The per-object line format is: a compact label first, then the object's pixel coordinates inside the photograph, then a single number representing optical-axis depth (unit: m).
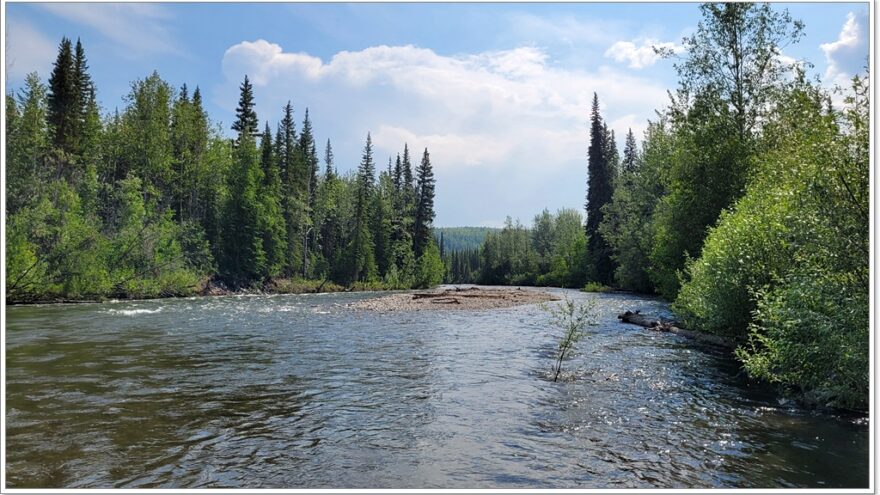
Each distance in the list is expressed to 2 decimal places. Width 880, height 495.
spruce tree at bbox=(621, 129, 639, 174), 90.44
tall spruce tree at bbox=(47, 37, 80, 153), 49.66
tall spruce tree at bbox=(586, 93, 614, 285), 75.05
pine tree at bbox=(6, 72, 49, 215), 38.56
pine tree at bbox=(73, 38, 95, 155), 52.16
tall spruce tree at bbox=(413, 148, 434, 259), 90.00
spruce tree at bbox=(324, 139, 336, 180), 106.86
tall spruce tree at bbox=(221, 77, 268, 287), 62.44
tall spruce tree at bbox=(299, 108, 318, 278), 76.11
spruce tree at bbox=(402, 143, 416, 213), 98.36
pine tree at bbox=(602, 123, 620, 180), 80.00
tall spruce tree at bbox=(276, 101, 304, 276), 74.50
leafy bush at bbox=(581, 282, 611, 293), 66.14
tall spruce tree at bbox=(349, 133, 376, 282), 72.81
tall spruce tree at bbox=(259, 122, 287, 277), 66.62
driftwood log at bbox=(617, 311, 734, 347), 19.87
